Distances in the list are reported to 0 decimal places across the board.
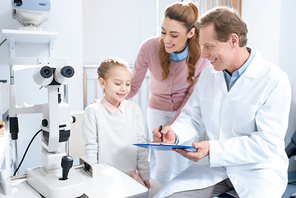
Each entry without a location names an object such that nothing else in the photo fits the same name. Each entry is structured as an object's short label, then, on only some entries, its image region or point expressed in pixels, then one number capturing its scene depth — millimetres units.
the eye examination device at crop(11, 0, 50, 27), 1542
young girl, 1287
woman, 1475
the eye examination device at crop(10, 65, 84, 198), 729
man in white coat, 1135
